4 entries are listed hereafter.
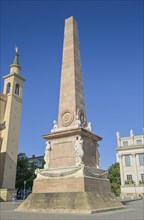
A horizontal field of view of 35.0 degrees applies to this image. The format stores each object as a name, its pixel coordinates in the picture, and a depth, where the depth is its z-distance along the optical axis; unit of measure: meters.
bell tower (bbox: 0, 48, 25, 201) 39.59
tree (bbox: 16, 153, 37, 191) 47.84
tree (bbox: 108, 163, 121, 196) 64.41
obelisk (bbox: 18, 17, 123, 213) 13.62
